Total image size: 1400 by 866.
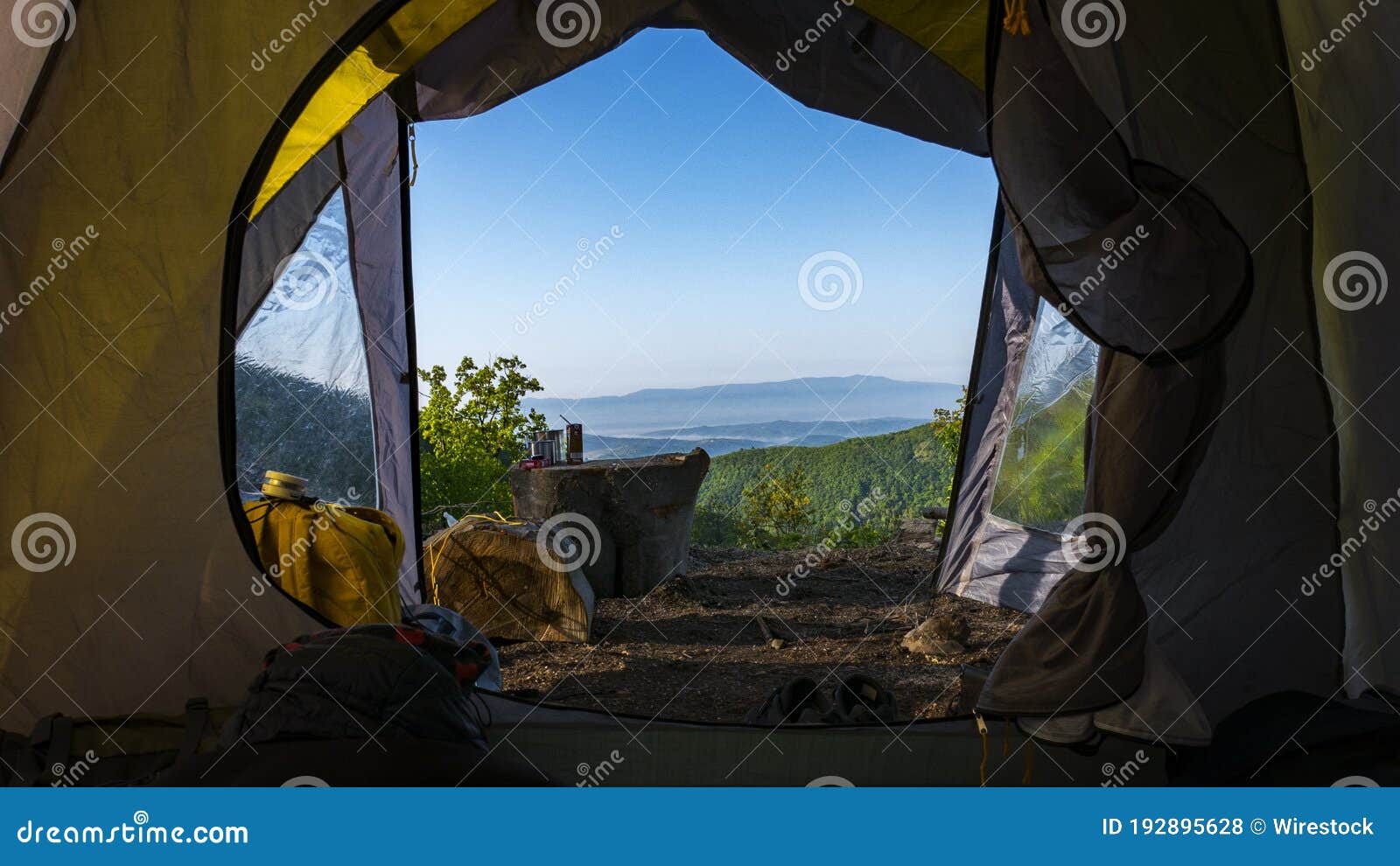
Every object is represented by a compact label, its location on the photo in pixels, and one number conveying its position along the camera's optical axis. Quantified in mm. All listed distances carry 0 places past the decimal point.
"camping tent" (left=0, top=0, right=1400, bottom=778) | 1898
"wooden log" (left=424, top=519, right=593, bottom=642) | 3562
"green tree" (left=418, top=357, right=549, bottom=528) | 5309
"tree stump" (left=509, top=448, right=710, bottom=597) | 4141
